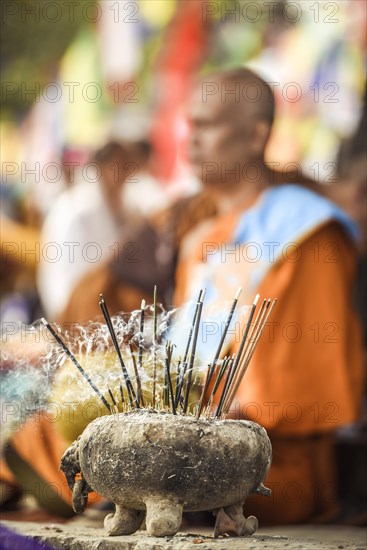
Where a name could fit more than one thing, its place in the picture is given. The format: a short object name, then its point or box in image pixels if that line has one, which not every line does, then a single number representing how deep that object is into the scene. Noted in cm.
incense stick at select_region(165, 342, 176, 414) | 500
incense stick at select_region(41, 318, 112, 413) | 512
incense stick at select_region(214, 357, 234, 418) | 511
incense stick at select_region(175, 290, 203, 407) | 503
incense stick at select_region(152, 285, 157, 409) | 511
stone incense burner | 473
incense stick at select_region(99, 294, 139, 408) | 505
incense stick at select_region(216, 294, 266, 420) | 515
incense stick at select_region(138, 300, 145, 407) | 515
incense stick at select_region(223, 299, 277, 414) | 524
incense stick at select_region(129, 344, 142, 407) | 508
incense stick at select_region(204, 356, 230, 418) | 509
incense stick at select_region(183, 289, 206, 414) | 505
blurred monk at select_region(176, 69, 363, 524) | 885
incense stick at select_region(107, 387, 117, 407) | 512
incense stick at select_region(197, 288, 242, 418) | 504
